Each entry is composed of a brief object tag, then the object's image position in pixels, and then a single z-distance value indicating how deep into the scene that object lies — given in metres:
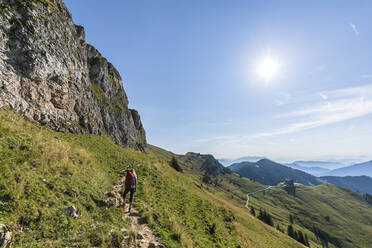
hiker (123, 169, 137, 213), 13.31
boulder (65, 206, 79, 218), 8.65
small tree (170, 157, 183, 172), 79.95
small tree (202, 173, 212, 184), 179.89
